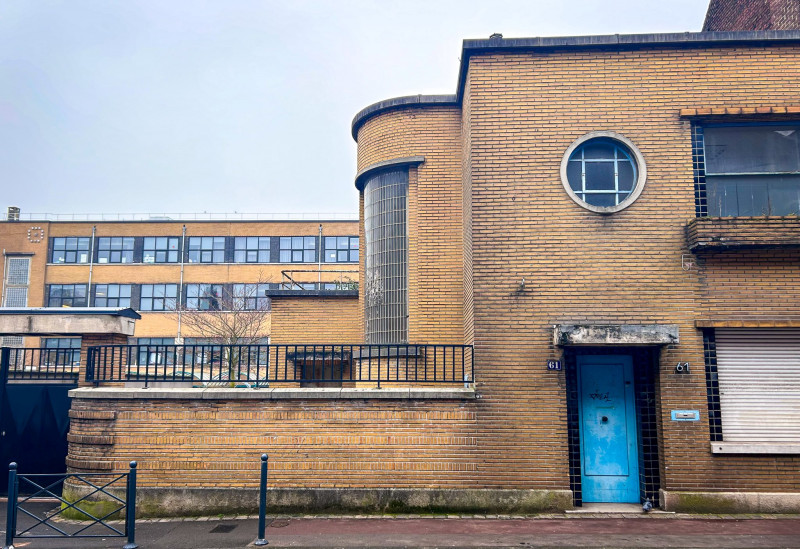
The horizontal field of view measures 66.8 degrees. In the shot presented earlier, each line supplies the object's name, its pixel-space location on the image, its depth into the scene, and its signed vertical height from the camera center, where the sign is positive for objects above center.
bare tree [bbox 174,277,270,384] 32.62 +4.15
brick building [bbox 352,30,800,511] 9.25 +1.79
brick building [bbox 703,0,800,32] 11.75 +7.65
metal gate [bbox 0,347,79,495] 11.25 -0.74
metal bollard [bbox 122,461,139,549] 7.88 -1.64
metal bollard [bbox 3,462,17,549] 7.92 -1.68
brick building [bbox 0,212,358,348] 42.84 +8.51
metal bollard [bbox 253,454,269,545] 7.77 -1.73
